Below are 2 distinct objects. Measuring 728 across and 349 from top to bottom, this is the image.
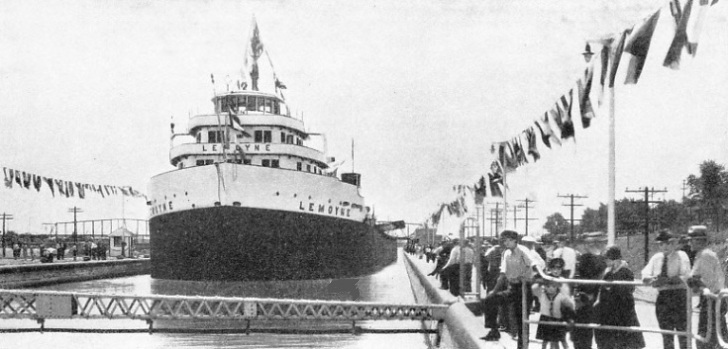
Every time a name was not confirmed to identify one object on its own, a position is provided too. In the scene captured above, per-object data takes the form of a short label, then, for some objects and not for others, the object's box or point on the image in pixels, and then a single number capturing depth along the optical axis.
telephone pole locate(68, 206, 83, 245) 68.93
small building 60.56
